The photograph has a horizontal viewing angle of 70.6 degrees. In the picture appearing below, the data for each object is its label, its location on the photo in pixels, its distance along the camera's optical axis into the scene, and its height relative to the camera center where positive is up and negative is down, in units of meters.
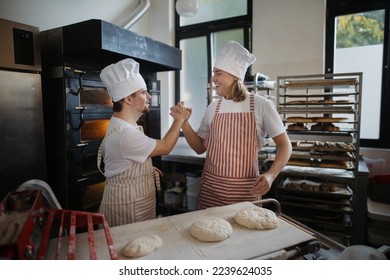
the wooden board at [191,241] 0.81 -0.39
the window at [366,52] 2.43 +0.58
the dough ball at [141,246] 0.78 -0.38
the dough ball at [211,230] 0.86 -0.36
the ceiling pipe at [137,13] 2.91 +1.11
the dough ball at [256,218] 0.95 -0.36
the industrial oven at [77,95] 1.62 +0.15
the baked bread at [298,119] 2.06 -0.03
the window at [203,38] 3.13 +0.95
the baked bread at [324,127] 2.05 -0.09
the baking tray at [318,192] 2.00 -0.56
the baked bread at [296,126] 2.10 -0.08
